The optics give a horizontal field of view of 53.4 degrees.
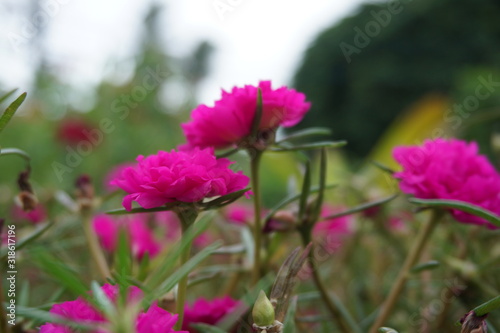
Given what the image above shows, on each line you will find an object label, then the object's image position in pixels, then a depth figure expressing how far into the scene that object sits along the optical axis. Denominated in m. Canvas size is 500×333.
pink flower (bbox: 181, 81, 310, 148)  0.32
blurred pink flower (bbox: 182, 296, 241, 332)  0.31
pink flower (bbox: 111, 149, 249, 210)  0.26
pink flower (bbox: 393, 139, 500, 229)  0.33
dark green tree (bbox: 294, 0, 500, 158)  6.10
